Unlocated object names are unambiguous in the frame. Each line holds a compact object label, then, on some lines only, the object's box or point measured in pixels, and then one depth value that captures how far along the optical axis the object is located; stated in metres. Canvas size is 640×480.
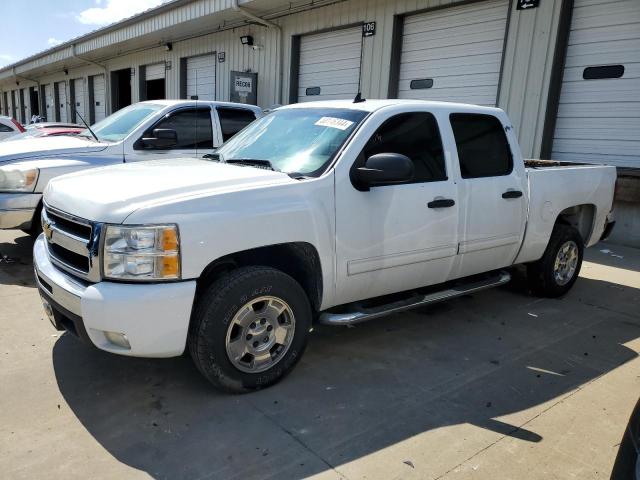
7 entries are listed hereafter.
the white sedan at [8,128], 12.59
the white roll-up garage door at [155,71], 19.22
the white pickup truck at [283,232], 2.85
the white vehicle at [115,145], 5.57
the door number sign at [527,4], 8.58
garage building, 8.16
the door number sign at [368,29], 11.27
